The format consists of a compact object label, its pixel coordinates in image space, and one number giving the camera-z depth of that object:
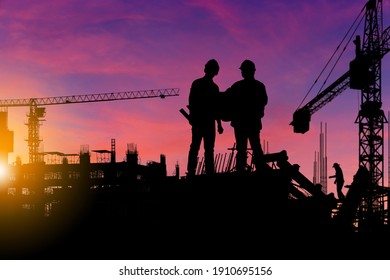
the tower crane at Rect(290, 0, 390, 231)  56.19
